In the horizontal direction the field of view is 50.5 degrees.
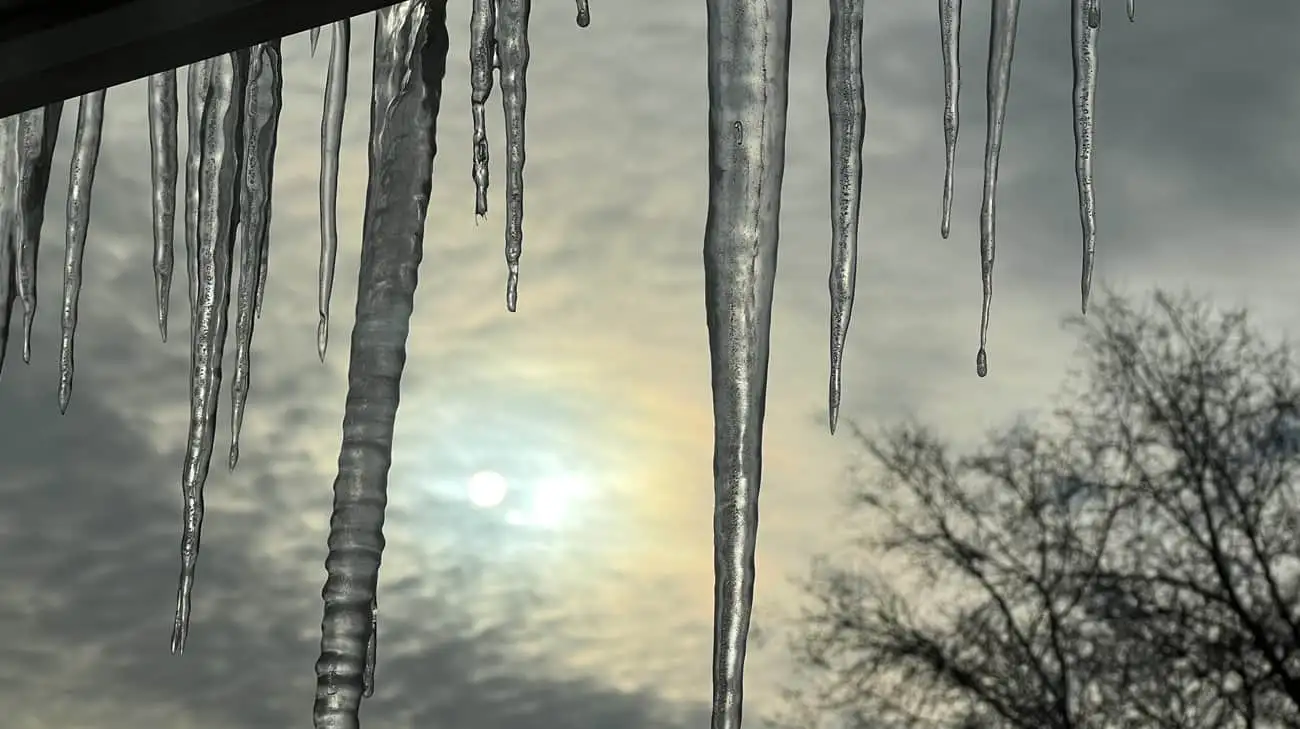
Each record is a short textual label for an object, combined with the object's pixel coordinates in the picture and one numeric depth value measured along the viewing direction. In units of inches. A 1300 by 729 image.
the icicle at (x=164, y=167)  57.3
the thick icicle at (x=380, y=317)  42.4
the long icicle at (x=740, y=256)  39.0
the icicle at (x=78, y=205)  59.4
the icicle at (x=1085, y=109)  49.7
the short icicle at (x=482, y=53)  46.6
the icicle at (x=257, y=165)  54.2
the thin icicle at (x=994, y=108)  49.3
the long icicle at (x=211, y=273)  54.0
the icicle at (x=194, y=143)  54.4
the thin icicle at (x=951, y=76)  46.5
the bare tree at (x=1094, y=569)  240.8
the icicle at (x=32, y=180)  54.1
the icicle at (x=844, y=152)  43.5
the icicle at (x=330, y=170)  57.7
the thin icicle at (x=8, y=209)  55.7
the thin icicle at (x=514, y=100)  47.7
